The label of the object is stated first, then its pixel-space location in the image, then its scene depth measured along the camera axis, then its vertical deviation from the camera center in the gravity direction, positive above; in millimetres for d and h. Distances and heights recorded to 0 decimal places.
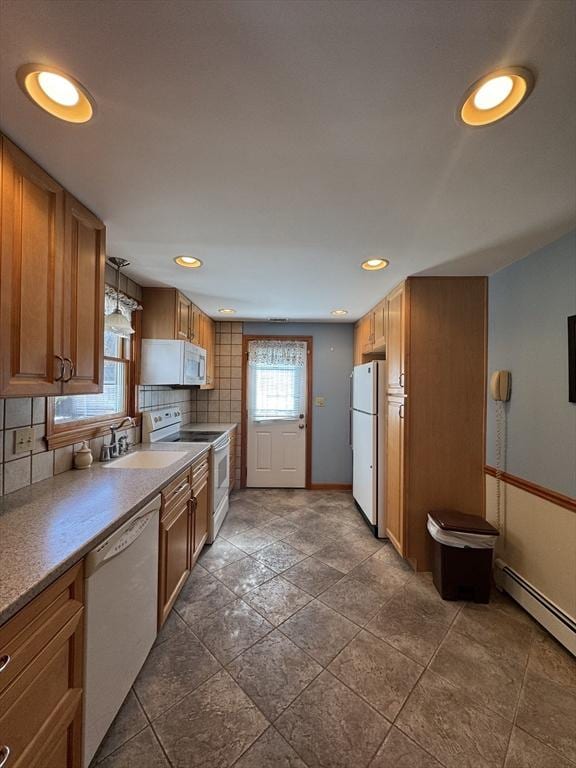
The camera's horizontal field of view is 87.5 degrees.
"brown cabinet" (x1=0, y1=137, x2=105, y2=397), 1062 +417
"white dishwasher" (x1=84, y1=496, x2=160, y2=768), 1064 -955
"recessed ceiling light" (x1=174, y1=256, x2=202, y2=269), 2025 +856
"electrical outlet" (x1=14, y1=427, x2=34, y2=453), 1426 -271
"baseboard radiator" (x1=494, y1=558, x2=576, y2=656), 1640 -1308
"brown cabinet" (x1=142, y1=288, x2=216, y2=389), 2650 +639
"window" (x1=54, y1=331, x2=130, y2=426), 1806 -90
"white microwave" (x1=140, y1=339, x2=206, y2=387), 2578 +204
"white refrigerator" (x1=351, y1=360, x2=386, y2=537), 2852 -517
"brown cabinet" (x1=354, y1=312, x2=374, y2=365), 3362 +615
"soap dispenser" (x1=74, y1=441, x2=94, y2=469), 1809 -447
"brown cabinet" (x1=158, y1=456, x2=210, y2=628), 1677 -951
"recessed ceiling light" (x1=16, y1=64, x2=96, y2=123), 812 +846
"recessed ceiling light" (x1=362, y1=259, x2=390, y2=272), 2027 +857
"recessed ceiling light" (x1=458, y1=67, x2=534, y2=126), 795 +835
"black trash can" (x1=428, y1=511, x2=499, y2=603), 2018 -1154
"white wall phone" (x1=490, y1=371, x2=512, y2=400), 2082 +34
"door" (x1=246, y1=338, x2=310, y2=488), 4113 -424
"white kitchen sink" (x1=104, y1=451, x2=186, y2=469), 2188 -544
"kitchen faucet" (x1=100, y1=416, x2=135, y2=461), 2038 -436
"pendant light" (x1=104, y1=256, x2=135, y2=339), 1870 +389
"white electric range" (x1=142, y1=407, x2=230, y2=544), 2664 -508
